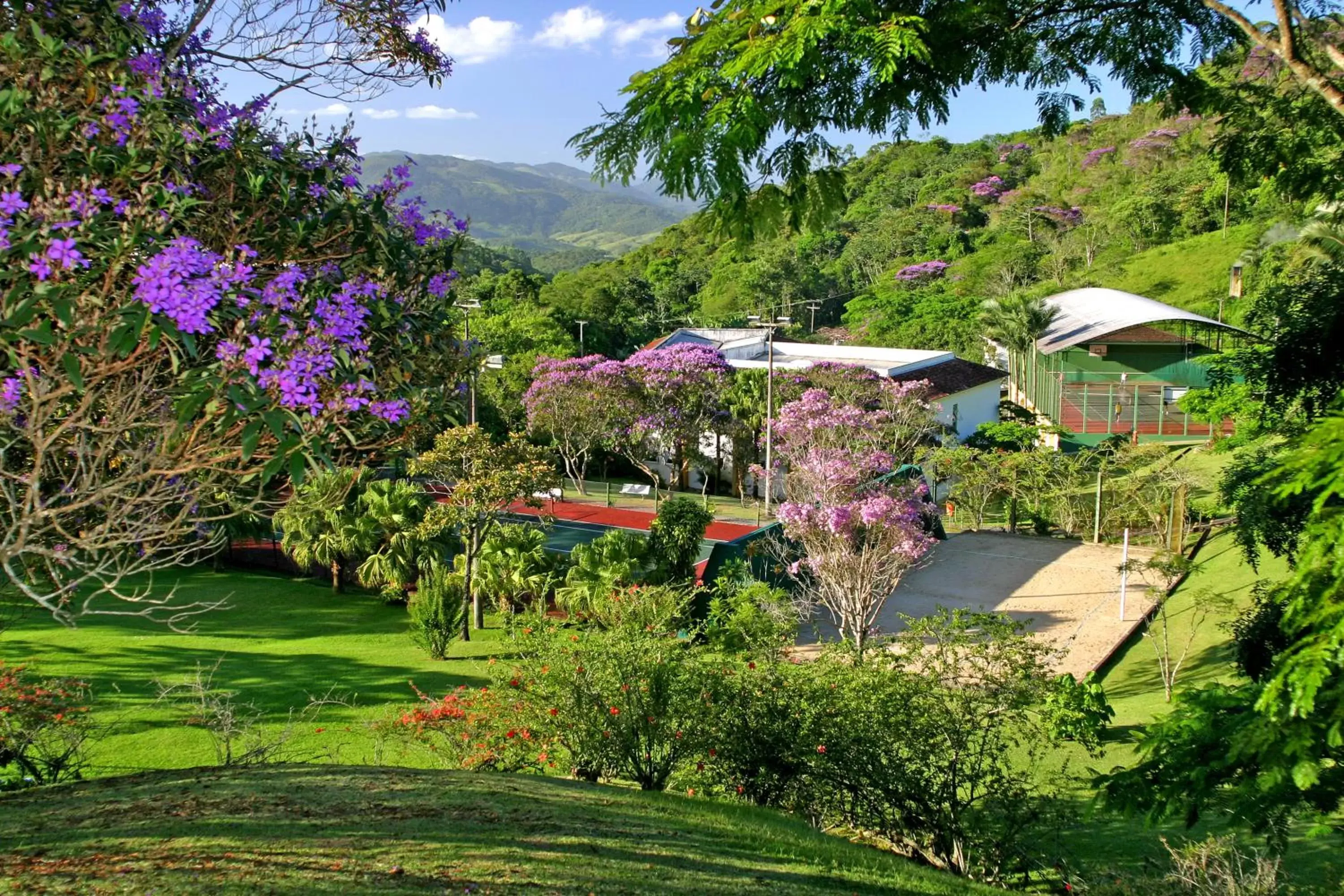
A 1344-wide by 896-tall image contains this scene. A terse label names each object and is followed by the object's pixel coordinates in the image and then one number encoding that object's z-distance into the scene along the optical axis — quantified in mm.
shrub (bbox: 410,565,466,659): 13938
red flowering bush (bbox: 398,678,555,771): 8375
